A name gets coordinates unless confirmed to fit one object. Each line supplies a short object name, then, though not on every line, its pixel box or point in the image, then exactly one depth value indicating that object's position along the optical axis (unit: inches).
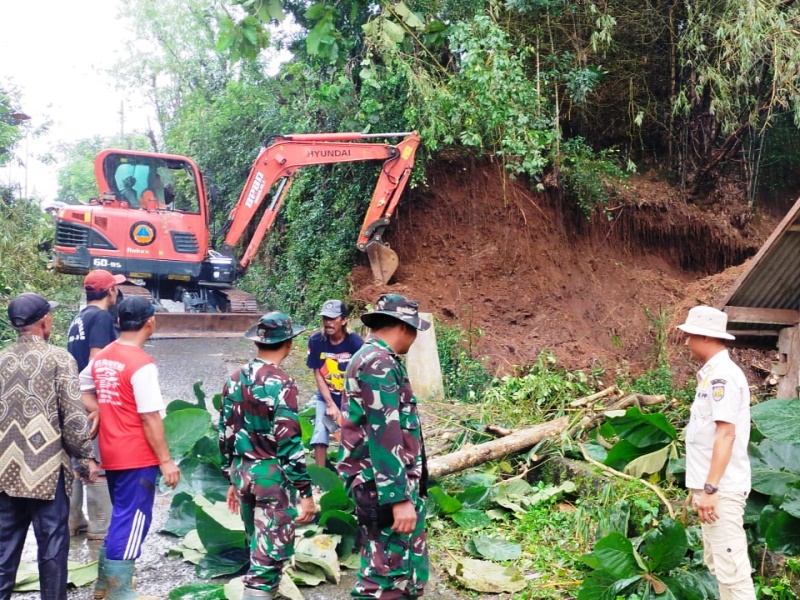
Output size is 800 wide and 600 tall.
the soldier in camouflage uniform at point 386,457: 128.5
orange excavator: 499.5
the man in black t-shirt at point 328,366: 236.1
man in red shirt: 161.9
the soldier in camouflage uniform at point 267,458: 154.3
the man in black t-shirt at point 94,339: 199.8
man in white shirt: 140.2
